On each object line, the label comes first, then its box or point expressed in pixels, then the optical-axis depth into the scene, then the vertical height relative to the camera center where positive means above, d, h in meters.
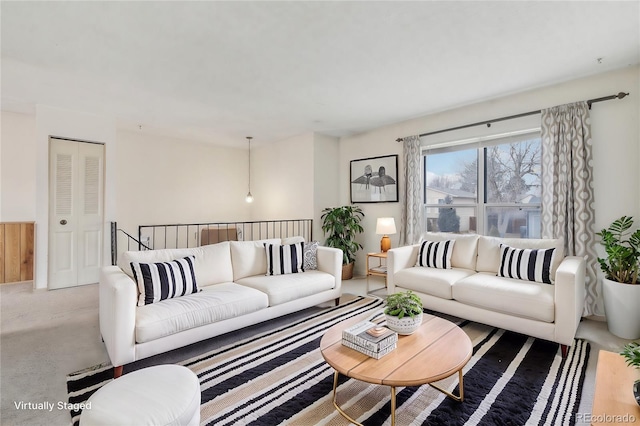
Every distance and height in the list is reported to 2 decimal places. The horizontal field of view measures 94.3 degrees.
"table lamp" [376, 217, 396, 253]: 4.39 -0.22
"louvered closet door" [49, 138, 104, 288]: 4.26 +0.01
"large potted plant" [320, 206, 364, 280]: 5.09 -0.31
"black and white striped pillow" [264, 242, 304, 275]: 3.36 -0.53
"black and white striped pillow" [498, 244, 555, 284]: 2.81 -0.50
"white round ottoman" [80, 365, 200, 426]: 1.14 -0.78
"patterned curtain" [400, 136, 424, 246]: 4.52 +0.33
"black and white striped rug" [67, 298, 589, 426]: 1.70 -1.15
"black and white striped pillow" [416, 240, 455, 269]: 3.49 -0.49
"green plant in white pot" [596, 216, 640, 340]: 2.61 -0.63
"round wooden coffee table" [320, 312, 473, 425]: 1.51 -0.82
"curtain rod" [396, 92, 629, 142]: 3.00 +1.19
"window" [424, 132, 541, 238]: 3.66 +0.36
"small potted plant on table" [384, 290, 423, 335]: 1.98 -0.68
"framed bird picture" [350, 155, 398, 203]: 4.93 +0.59
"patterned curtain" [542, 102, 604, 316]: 3.11 +0.31
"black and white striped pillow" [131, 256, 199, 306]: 2.40 -0.57
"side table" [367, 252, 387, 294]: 4.13 -0.83
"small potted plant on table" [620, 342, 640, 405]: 1.16 -0.60
